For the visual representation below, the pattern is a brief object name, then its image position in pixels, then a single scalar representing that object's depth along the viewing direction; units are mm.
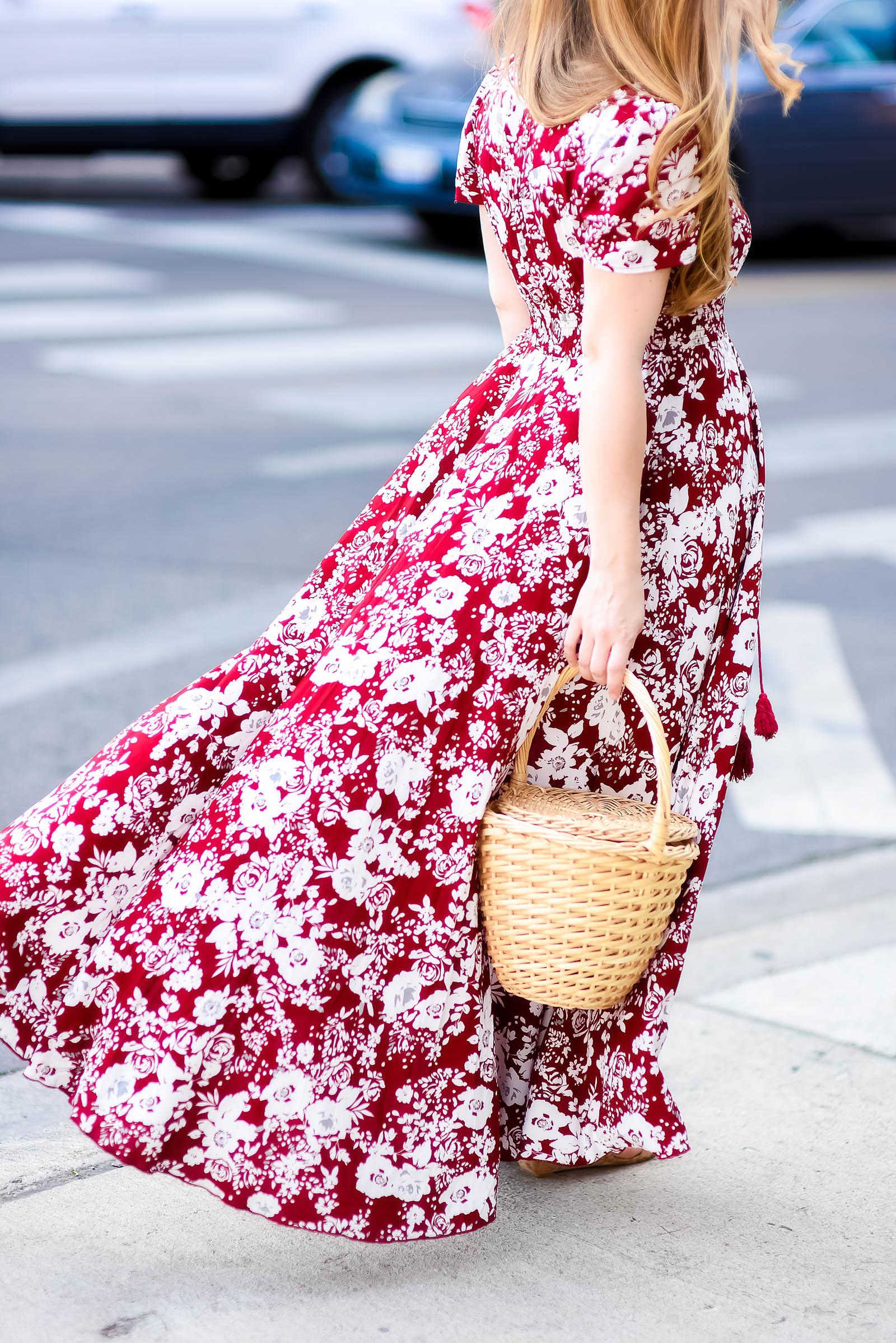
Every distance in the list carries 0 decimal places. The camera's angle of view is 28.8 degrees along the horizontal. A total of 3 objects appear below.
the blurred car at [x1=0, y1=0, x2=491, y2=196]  11766
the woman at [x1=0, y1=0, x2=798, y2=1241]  2074
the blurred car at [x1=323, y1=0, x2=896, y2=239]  10688
